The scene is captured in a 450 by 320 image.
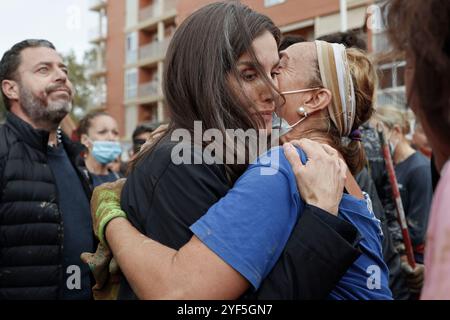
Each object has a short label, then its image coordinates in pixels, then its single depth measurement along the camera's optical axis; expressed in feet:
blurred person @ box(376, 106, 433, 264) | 14.62
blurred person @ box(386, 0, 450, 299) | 3.16
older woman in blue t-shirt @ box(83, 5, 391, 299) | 4.58
